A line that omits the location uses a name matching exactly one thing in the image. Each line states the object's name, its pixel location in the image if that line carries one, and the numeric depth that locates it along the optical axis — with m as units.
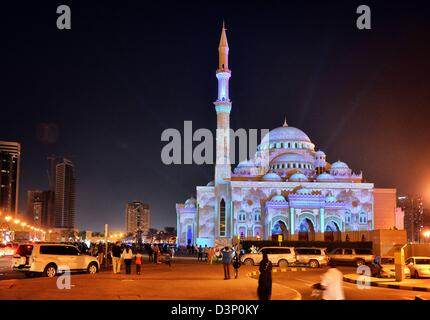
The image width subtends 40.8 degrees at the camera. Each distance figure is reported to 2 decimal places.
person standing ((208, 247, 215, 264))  38.87
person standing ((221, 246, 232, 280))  24.17
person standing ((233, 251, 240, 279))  24.69
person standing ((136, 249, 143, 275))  25.88
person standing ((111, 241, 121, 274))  26.64
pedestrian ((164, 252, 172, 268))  33.81
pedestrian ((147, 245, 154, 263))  39.71
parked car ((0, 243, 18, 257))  47.12
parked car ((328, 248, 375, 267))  38.84
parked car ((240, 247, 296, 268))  36.47
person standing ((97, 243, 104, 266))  33.24
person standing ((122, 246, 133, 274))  26.22
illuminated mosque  72.25
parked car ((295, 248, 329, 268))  37.16
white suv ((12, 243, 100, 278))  24.97
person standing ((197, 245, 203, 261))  46.84
